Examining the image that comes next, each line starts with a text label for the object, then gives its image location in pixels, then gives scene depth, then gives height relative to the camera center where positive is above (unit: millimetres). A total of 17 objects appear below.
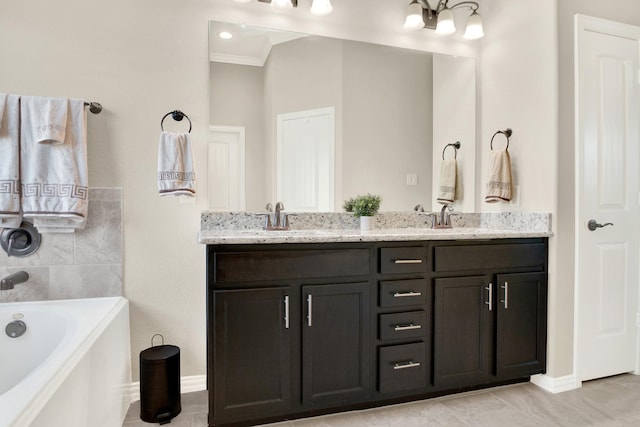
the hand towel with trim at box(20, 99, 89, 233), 1826 +175
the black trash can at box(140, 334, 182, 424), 1862 -886
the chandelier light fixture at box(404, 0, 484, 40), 2502 +1301
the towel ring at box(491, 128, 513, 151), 2525 +523
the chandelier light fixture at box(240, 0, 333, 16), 2309 +1262
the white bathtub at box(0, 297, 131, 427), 953 -524
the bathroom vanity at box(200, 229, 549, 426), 1722 -547
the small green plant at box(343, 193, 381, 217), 2426 +26
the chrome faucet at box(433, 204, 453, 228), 2641 -68
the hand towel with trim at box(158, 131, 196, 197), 2014 +241
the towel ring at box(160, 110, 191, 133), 2129 +539
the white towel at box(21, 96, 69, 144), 1812 +445
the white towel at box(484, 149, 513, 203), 2471 +203
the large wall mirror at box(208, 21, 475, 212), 2287 +605
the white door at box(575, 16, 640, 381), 2271 +83
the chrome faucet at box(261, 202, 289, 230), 2298 -60
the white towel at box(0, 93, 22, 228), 1783 +256
